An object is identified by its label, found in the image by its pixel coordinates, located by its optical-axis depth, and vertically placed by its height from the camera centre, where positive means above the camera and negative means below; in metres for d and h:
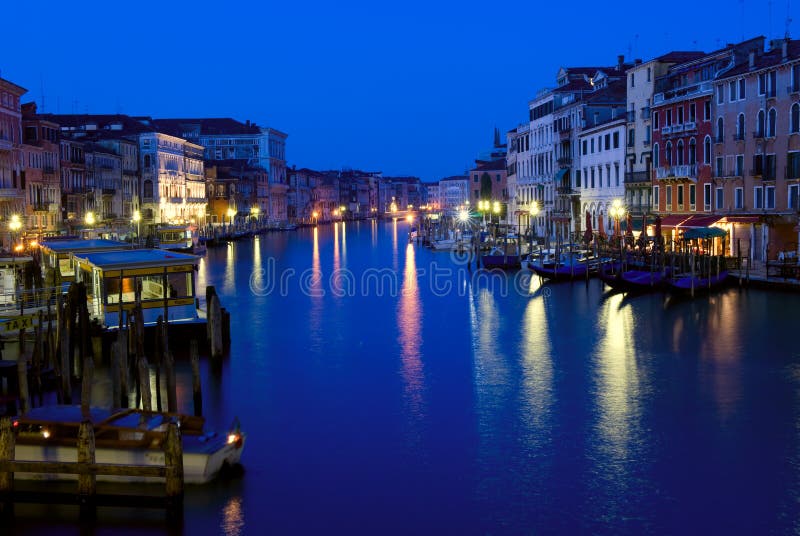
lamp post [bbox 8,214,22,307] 35.53 +0.23
